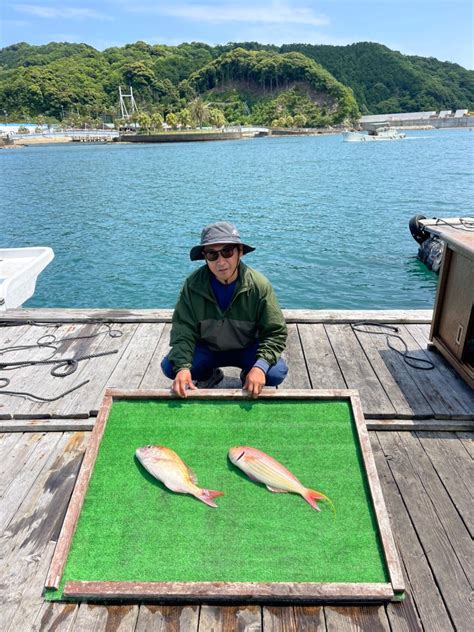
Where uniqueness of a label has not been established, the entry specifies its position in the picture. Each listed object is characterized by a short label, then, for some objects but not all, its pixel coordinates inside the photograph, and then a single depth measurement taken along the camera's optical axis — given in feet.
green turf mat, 6.88
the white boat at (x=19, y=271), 25.11
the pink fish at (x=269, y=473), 7.79
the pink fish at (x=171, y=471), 7.86
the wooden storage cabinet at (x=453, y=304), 11.94
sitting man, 9.51
